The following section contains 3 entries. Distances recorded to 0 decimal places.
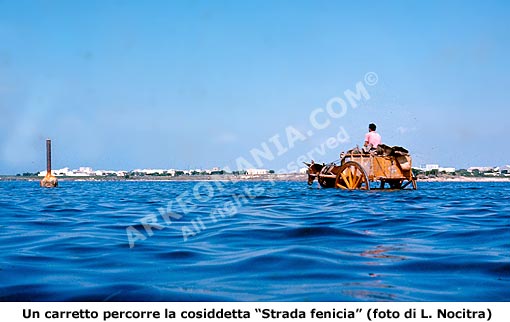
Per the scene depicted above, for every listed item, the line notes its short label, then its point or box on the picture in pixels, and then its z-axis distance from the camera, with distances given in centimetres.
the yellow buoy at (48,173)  4653
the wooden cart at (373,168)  2611
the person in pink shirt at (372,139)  2614
